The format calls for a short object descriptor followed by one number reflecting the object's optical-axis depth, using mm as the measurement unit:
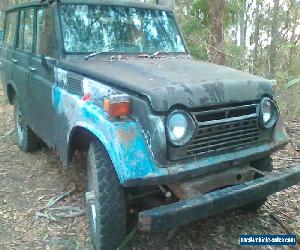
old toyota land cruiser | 2703
